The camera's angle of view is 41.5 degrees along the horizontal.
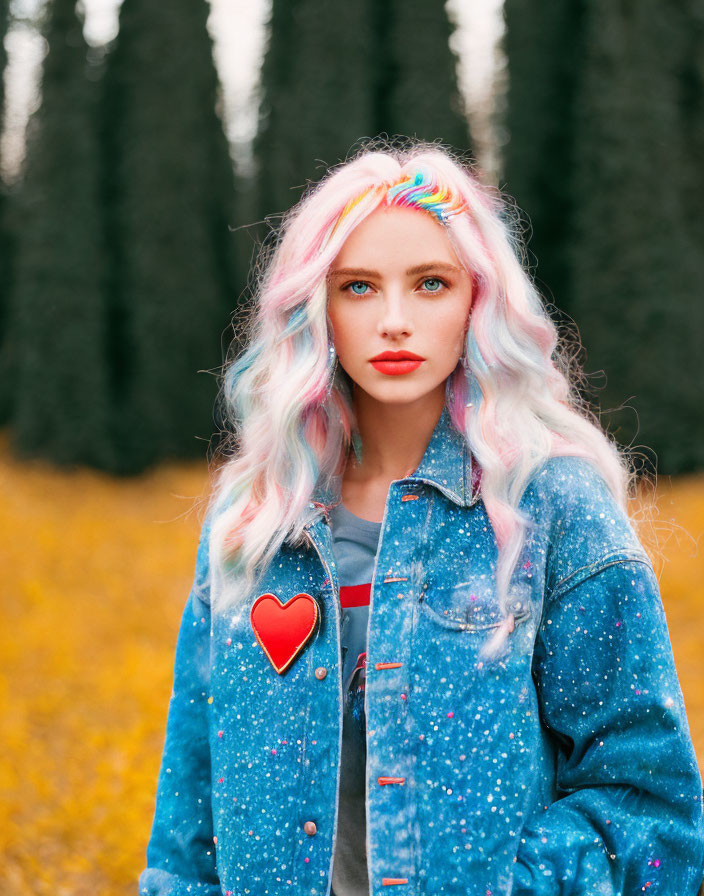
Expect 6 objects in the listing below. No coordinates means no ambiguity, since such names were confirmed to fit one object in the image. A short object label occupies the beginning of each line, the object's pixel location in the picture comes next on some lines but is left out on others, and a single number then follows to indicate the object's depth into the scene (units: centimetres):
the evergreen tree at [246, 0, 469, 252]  930
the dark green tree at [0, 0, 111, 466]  932
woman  148
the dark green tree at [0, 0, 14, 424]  1038
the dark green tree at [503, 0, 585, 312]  988
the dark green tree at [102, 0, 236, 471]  978
